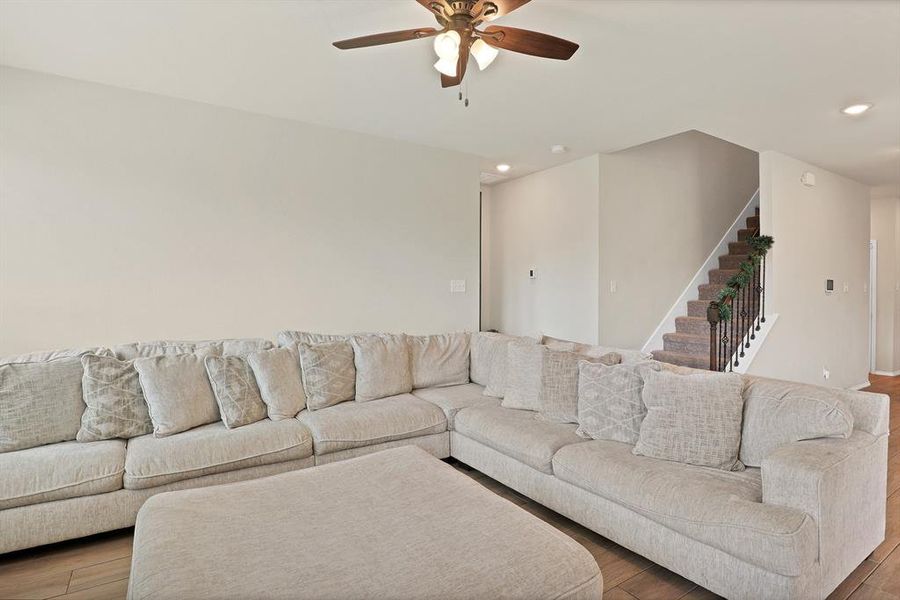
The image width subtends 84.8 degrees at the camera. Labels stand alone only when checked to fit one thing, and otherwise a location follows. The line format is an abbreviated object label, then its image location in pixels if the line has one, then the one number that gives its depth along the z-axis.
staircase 5.21
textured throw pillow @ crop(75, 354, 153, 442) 2.59
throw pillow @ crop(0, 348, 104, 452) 2.44
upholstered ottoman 1.37
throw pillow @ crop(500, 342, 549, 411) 3.12
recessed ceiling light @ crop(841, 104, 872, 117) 3.49
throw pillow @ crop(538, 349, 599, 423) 2.84
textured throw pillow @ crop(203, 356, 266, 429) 2.86
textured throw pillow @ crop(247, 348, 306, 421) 3.03
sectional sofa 1.76
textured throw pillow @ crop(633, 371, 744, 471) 2.19
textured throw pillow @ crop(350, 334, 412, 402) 3.43
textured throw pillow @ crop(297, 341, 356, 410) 3.23
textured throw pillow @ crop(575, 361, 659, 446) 2.49
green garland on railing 4.57
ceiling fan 2.04
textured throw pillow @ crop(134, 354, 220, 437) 2.71
